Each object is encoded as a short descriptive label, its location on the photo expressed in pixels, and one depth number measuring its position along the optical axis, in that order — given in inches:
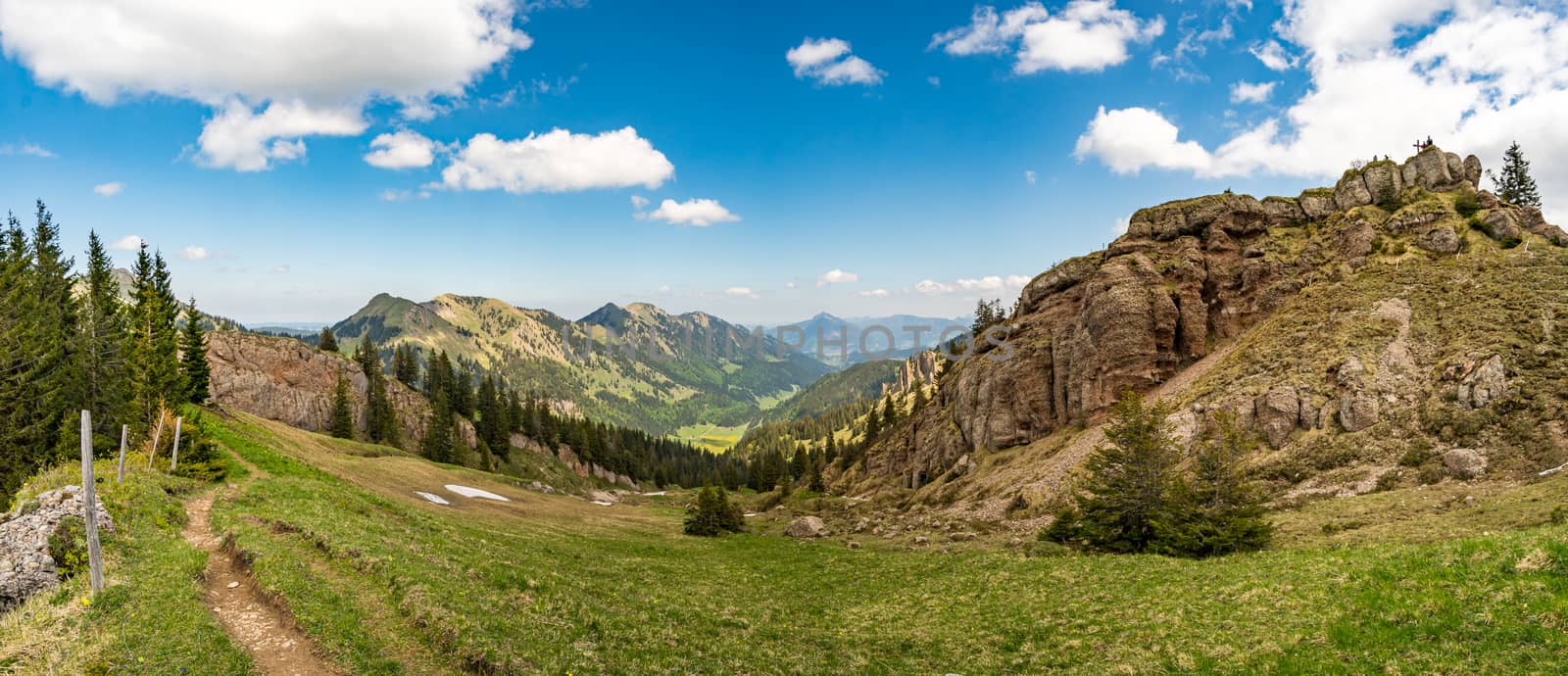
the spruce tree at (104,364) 1582.2
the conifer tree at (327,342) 4216.5
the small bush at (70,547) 597.3
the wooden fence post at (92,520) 535.8
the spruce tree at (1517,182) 2689.5
